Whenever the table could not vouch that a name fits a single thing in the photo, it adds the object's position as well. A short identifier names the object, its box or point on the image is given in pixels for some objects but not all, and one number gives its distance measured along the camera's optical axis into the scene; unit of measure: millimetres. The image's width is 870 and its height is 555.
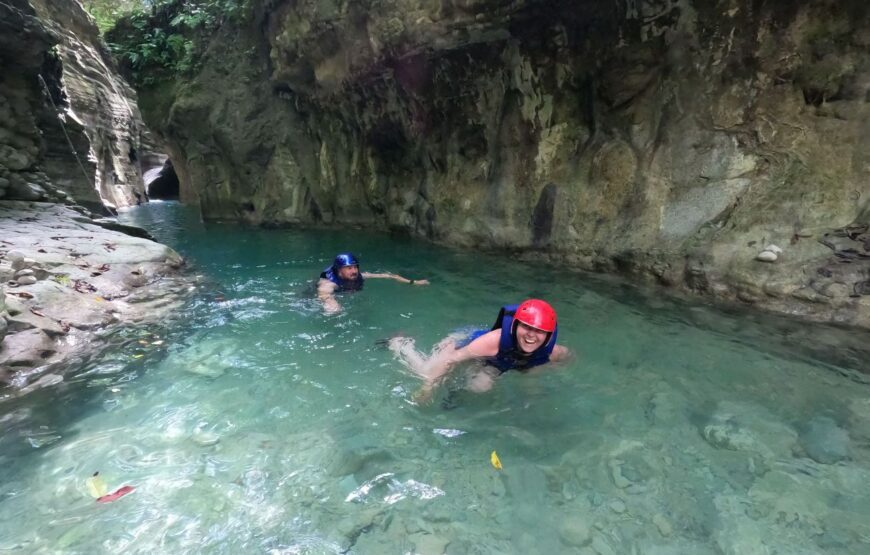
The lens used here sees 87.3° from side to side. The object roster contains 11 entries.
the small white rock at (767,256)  5652
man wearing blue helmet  6719
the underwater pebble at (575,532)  2547
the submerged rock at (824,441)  3131
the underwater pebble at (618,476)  2948
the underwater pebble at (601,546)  2475
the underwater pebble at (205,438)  3395
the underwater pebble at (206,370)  4488
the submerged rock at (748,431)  3250
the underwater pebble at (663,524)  2596
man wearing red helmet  3656
